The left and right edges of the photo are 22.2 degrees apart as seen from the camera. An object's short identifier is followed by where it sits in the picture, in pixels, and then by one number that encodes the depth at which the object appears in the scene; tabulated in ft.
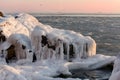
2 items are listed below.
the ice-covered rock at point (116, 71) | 13.96
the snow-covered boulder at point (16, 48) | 59.72
